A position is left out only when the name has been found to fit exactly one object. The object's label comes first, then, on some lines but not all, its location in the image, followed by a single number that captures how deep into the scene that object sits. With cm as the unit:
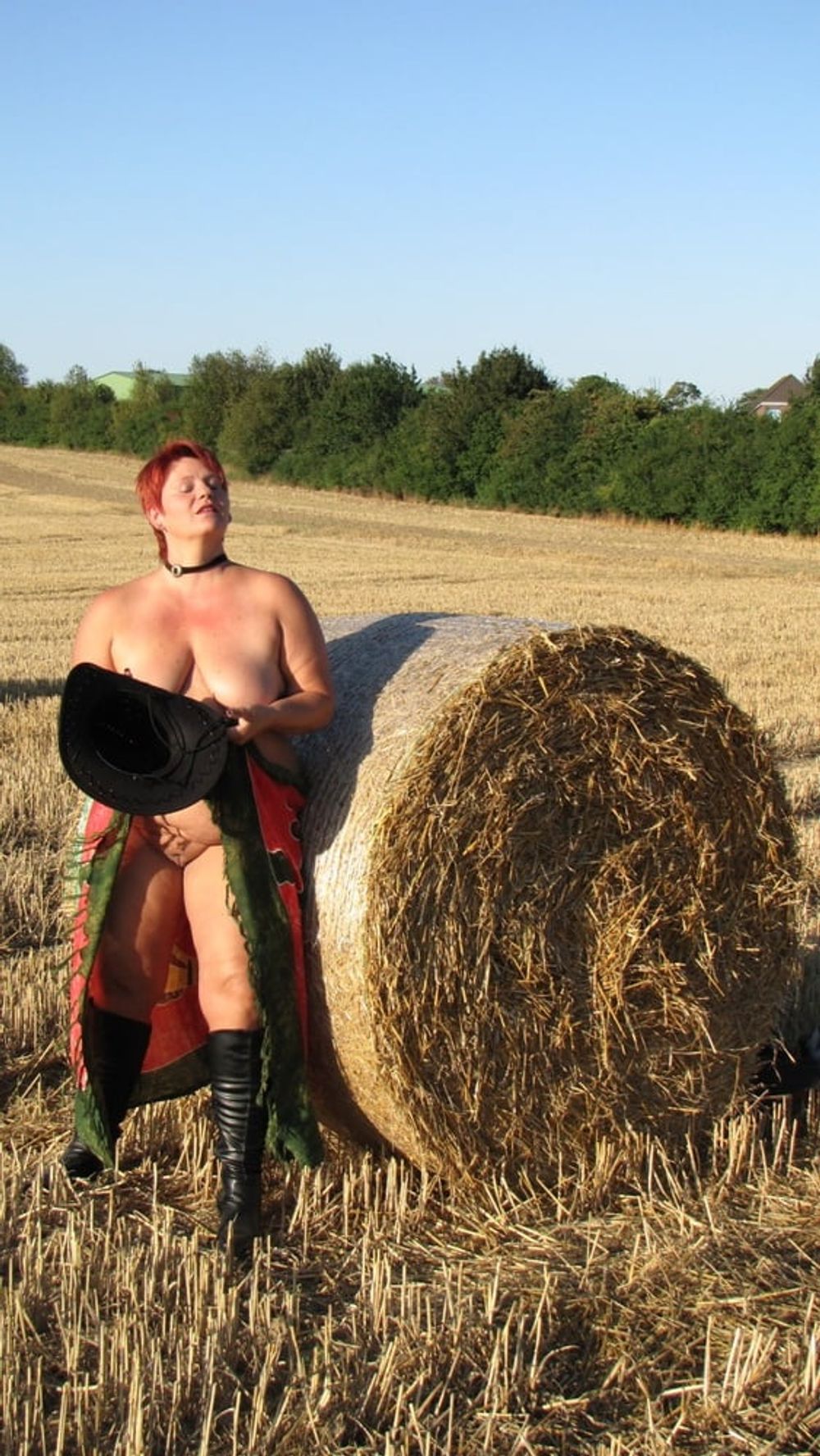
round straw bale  375
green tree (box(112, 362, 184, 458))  6272
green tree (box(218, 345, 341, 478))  5428
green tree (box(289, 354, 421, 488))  5028
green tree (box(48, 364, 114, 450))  6800
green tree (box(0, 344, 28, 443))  7431
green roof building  10438
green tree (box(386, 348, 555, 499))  4403
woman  368
